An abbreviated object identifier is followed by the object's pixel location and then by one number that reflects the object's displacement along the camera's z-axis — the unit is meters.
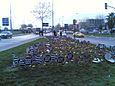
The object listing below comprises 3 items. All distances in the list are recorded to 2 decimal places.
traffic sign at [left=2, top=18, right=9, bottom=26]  33.45
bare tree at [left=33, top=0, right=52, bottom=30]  27.79
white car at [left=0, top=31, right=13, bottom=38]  31.35
